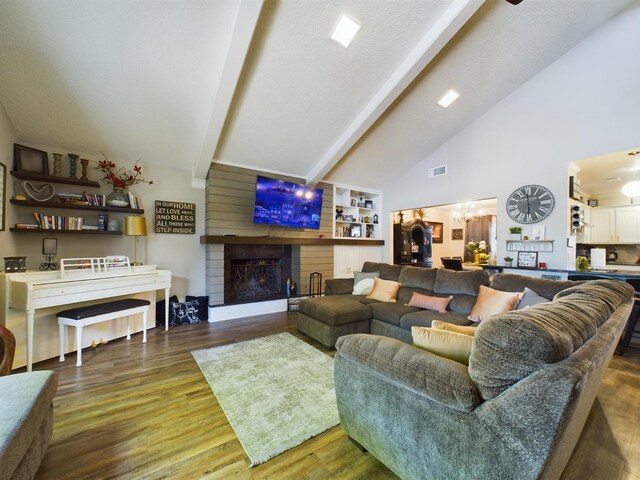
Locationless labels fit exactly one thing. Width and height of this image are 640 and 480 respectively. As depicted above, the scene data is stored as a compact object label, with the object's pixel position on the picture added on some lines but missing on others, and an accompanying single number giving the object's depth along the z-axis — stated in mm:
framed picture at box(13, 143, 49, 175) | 3039
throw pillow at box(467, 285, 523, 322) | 2512
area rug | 1692
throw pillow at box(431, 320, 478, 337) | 1535
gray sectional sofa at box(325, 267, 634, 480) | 839
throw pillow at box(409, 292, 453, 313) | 3029
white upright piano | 2406
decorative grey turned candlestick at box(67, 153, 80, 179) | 3365
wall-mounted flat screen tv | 4340
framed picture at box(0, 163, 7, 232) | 2734
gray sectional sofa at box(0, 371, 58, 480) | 1024
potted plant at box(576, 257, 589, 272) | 3750
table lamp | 3520
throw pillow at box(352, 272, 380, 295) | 3846
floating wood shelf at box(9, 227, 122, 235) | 2982
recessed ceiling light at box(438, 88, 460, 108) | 3965
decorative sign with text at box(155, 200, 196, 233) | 4105
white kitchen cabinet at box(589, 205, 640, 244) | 5141
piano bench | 2613
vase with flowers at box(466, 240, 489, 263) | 7129
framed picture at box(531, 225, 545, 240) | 3933
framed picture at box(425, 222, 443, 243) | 7849
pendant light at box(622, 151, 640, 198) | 3693
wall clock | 3893
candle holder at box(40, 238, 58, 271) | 3031
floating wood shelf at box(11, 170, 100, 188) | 3010
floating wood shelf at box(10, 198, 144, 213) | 3018
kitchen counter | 3252
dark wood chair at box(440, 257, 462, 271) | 5383
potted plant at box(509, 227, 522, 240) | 4150
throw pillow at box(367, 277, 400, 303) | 3532
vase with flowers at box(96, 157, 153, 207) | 3586
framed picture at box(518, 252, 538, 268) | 3988
